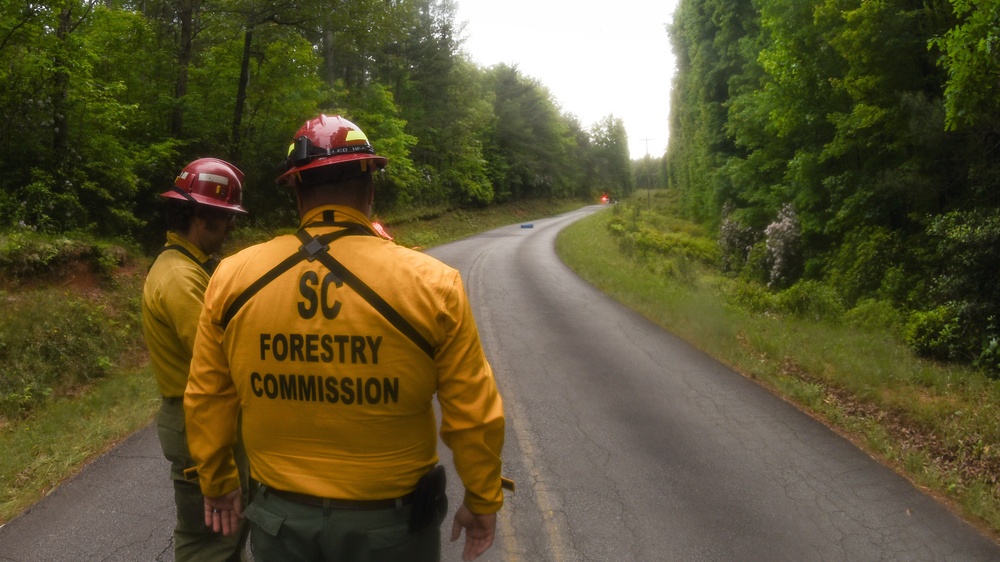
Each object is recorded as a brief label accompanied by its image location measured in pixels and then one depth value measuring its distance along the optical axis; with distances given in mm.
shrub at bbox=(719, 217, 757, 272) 26828
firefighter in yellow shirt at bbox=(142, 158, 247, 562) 2998
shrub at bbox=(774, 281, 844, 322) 15345
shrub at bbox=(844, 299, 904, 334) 13509
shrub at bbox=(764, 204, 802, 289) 21781
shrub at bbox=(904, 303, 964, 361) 11156
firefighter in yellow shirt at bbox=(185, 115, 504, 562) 2178
